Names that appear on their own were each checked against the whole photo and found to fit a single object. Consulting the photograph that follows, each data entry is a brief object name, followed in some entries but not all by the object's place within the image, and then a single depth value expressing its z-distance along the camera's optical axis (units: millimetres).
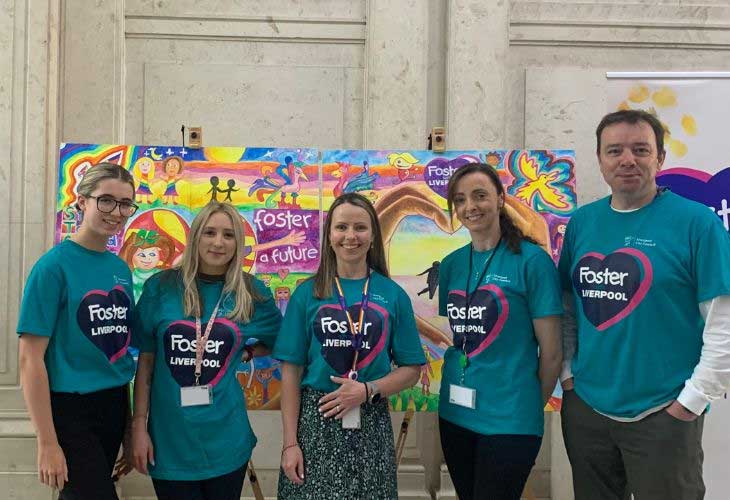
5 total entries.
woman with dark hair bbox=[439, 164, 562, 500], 1925
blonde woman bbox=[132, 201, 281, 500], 1946
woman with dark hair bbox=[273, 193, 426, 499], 1897
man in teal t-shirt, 1747
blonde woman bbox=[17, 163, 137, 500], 1835
